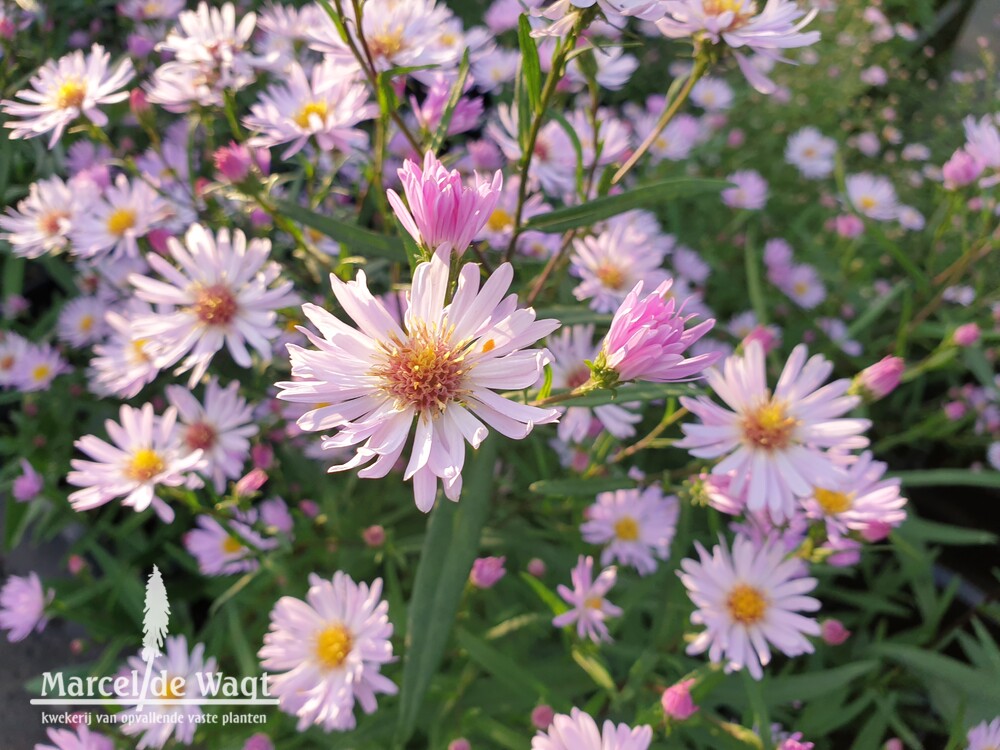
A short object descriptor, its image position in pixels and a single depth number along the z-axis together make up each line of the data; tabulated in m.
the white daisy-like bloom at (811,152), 0.36
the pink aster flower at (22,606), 0.20
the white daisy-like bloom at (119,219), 0.19
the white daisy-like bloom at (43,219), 0.20
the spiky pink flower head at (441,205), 0.11
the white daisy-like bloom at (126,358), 0.18
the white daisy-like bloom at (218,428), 0.18
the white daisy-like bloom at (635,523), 0.20
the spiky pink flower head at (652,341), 0.11
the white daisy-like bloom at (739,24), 0.14
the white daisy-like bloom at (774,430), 0.15
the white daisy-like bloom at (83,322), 0.24
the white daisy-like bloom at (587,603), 0.16
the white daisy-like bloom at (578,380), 0.18
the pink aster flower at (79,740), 0.16
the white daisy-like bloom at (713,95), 0.38
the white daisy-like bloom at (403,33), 0.17
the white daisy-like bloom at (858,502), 0.16
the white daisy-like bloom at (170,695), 0.16
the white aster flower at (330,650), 0.16
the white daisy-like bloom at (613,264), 0.18
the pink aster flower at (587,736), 0.13
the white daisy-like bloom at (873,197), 0.36
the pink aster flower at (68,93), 0.17
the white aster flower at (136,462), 0.16
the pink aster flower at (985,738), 0.15
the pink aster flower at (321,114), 0.17
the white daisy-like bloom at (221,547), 0.19
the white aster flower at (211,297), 0.17
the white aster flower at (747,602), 0.16
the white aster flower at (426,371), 0.11
